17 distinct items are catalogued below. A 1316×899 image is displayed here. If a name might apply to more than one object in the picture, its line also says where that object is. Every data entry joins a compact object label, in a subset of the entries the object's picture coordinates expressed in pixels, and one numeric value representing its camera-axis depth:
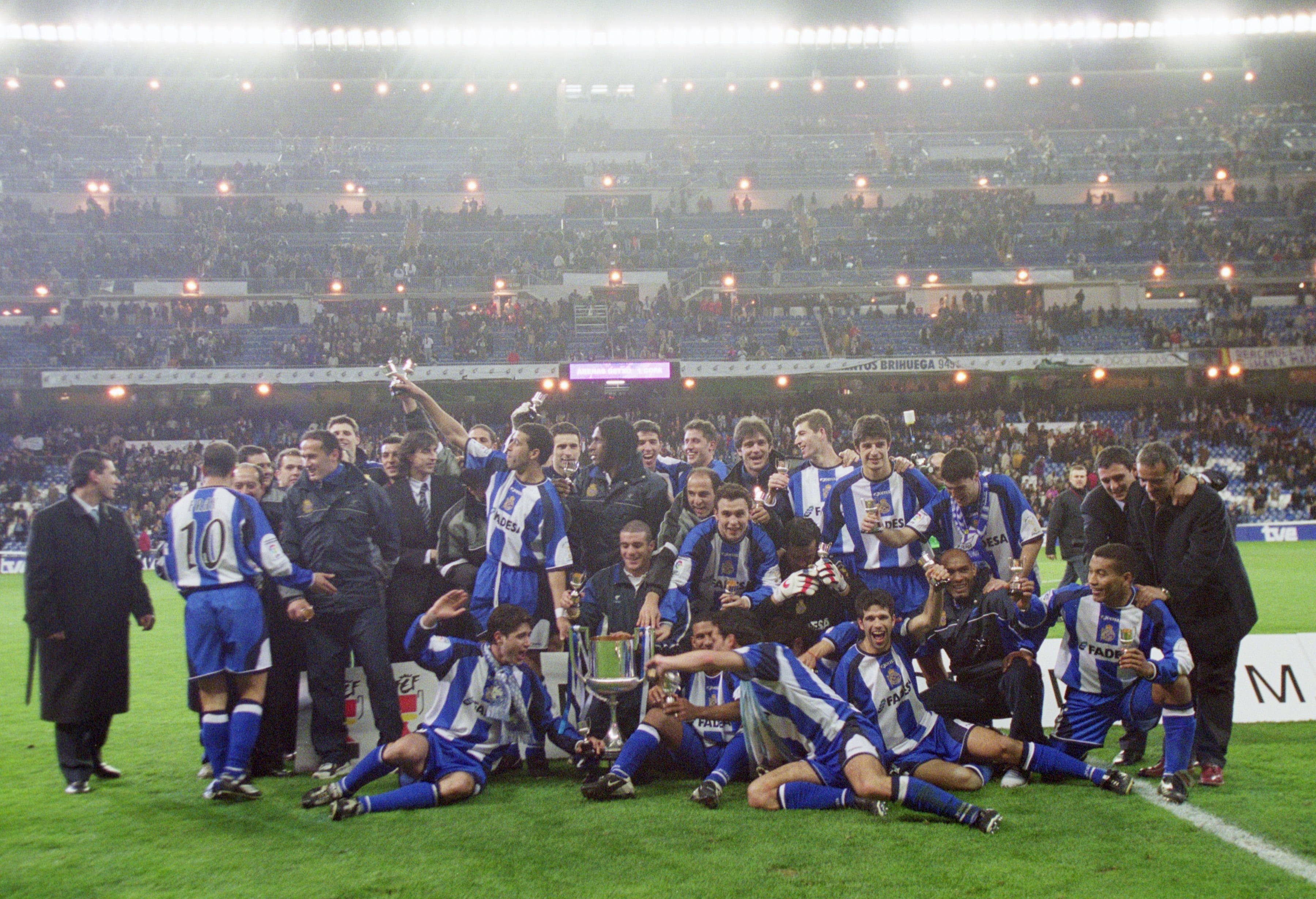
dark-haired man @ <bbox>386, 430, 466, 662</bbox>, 6.73
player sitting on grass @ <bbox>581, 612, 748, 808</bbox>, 5.30
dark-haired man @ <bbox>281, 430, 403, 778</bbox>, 6.09
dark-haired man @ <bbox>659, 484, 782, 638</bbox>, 5.96
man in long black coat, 5.84
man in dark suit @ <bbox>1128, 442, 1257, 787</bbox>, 5.46
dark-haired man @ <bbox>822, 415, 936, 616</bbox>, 6.31
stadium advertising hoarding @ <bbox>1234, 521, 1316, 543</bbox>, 25.78
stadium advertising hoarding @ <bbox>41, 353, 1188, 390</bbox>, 33.00
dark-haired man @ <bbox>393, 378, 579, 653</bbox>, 6.40
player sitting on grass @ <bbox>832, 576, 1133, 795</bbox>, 5.35
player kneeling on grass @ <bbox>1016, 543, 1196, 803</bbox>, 5.39
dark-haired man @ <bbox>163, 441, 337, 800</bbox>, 5.64
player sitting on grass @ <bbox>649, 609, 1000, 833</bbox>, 5.03
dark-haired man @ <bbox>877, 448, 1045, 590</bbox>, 6.51
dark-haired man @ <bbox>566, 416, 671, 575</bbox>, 6.89
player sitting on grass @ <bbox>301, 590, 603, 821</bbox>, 5.27
